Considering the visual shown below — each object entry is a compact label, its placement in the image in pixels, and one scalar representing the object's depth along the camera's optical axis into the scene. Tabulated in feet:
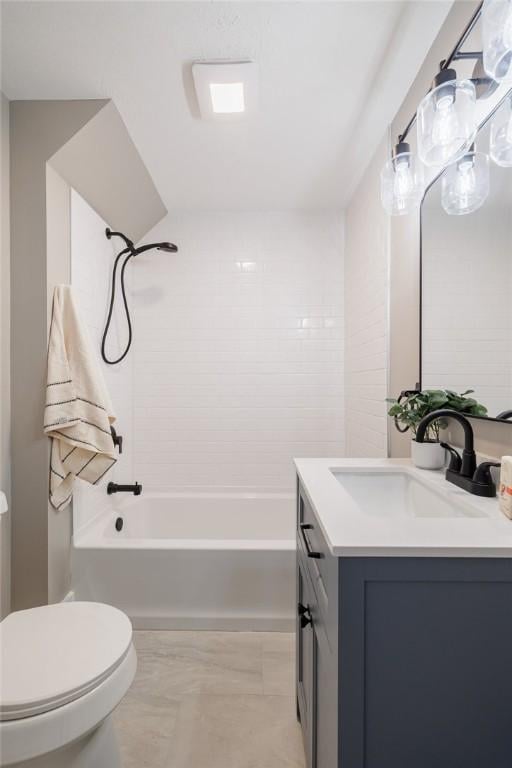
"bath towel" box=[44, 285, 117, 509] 5.41
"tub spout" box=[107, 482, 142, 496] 7.32
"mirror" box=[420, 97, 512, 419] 3.20
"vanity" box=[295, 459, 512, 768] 1.93
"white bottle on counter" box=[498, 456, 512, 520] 2.51
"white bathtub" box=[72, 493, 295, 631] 5.97
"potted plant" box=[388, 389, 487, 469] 3.84
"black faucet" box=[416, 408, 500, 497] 3.06
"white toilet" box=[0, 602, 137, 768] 2.76
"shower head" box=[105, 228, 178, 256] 7.68
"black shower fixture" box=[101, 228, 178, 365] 7.34
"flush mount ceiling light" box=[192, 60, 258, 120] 4.60
